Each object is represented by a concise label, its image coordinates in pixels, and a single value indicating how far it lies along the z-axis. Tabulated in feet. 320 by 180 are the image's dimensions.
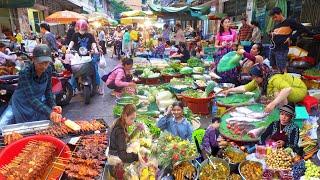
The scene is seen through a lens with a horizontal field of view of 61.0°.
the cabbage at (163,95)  21.93
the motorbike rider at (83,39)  28.45
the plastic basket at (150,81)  30.37
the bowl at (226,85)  22.29
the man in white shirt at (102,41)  67.62
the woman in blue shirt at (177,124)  14.85
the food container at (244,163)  11.65
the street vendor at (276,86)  15.60
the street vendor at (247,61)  22.33
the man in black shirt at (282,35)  24.73
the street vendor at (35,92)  12.20
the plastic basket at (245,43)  36.78
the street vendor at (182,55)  40.47
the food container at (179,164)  11.34
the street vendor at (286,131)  12.92
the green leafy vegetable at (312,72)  25.77
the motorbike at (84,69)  25.20
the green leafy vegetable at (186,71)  30.58
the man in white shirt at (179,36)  47.70
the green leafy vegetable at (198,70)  31.37
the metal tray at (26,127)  12.21
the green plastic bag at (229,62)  23.48
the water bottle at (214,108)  20.18
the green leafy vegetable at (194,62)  35.04
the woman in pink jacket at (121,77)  23.09
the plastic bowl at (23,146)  10.50
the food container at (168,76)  30.55
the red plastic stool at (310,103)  16.98
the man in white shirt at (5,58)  28.95
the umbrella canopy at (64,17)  50.42
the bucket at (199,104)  21.51
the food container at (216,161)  11.51
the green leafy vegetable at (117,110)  18.44
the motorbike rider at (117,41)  62.54
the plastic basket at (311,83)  24.88
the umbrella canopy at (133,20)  64.03
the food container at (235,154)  11.88
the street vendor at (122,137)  10.66
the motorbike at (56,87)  20.48
